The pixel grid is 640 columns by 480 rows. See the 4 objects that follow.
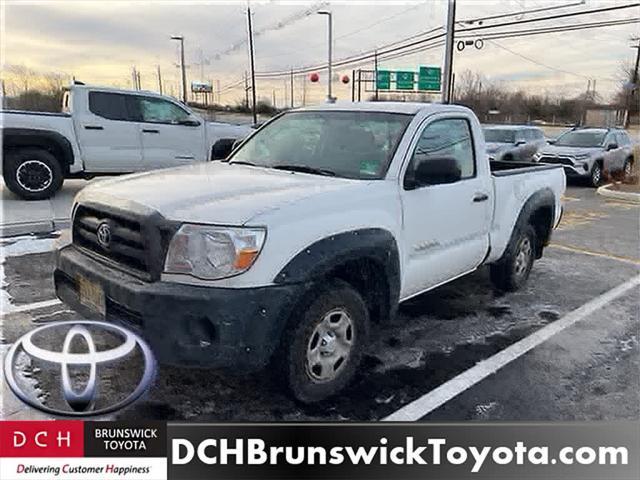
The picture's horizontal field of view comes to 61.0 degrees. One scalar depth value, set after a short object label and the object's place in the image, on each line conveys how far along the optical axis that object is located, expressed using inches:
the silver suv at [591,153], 526.6
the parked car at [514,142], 560.4
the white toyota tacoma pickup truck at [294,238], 98.3
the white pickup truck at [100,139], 311.9
